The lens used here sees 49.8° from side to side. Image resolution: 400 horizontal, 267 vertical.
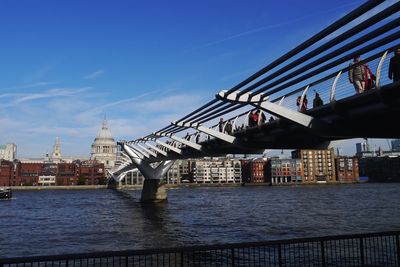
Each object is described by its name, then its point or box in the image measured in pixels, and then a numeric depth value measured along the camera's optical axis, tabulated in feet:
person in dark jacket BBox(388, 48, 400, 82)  36.68
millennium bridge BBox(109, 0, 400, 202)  31.07
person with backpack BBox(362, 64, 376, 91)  41.60
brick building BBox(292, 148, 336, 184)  621.72
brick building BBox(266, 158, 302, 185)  607.37
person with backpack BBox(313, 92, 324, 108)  51.16
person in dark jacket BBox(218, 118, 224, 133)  87.66
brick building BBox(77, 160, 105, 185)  575.38
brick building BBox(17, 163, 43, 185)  542.57
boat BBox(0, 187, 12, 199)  283.32
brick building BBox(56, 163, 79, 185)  562.25
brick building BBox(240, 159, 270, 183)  628.69
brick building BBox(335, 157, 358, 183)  636.89
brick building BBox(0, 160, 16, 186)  523.46
